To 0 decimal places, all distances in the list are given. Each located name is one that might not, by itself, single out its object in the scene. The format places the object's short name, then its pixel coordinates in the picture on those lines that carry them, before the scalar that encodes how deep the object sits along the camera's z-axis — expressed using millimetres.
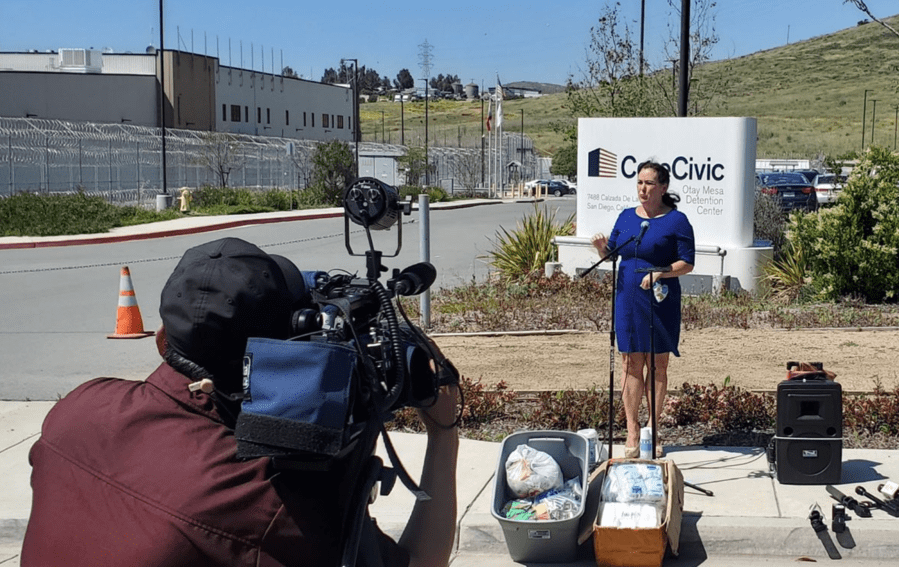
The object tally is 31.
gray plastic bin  5316
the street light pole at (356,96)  56375
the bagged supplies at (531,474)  5520
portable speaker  5918
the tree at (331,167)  44875
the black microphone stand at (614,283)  5922
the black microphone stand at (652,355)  6004
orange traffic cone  11750
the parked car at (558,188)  67662
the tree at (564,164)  74812
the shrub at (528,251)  15203
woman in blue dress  6441
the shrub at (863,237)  12648
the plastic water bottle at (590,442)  5695
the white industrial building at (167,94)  62000
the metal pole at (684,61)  15930
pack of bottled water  5258
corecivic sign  13422
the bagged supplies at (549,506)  5406
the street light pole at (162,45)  38844
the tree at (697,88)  21641
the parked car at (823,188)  38050
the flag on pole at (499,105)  47566
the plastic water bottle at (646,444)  5895
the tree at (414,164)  57781
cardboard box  5148
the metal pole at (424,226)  10586
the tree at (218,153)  47188
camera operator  1916
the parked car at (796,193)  34938
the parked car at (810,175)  45197
